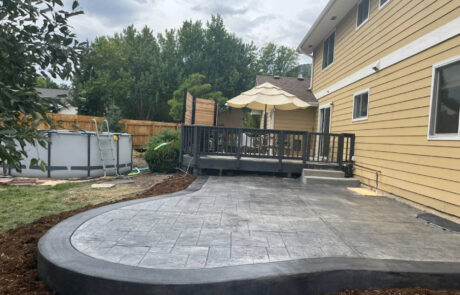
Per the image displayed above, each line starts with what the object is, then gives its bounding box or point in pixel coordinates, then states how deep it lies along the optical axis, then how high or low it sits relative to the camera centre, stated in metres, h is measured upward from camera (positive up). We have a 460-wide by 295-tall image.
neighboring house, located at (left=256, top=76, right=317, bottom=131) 12.16 +0.95
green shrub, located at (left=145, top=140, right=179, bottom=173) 8.52 -0.70
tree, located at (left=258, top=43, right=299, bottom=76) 37.06 +10.44
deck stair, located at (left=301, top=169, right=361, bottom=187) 7.04 -0.85
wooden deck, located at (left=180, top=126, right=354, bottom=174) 7.47 -0.38
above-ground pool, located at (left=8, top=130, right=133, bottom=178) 7.91 -0.74
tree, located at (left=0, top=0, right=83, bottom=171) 1.33 +0.38
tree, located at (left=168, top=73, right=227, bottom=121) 22.61 +3.71
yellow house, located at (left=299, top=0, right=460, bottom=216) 4.36 +1.06
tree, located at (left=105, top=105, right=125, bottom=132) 16.78 +0.72
